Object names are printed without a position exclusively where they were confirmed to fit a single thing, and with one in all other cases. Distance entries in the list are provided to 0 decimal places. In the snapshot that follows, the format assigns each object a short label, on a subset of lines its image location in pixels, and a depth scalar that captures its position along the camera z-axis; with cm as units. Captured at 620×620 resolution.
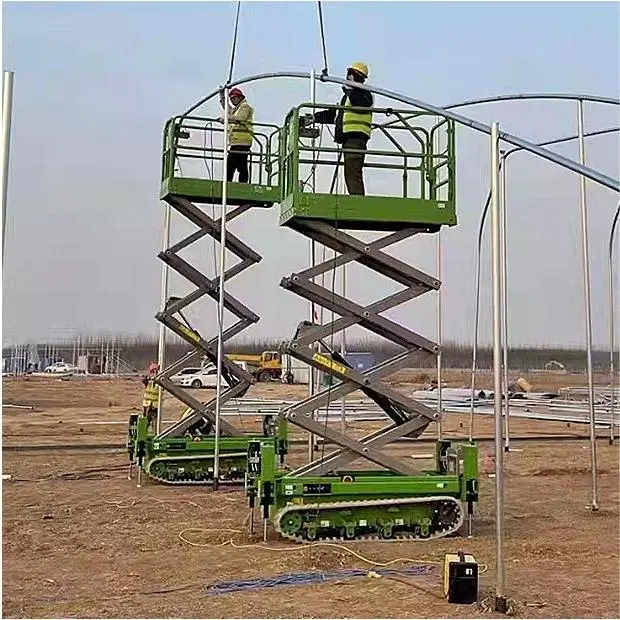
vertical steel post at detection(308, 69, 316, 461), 971
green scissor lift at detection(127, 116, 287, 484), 1341
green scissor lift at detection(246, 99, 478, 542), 902
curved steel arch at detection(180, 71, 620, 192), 577
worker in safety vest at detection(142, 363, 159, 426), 1580
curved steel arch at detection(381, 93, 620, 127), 940
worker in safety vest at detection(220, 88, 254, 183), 1406
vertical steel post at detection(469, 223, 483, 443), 1655
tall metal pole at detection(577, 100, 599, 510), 1074
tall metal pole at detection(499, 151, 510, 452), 1457
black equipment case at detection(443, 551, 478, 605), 654
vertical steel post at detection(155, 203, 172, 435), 1436
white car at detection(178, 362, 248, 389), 3947
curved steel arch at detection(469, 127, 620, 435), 1620
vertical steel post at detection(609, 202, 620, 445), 1750
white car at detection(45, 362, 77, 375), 6312
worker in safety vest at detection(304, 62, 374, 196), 977
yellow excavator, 5233
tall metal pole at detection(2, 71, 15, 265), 567
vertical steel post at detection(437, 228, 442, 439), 1243
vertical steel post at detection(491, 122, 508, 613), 610
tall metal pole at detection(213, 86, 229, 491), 1218
